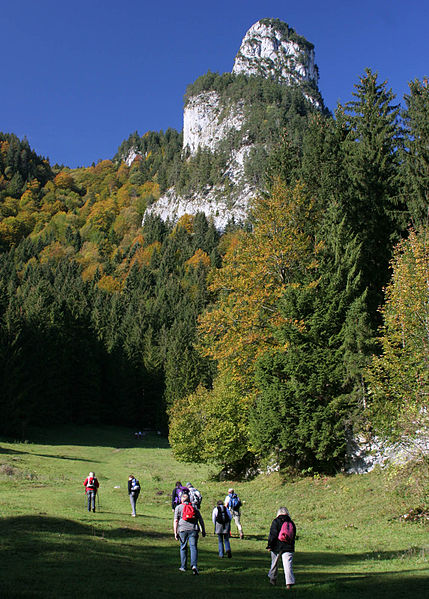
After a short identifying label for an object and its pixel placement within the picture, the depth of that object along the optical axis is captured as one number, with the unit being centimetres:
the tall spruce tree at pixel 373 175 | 3481
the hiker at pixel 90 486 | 2111
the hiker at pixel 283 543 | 1016
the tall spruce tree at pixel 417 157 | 3231
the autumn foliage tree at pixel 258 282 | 2919
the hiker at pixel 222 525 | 1367
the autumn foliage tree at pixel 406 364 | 1773
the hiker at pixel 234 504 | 1667
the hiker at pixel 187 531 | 1123
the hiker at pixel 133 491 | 2100
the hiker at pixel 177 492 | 1701
